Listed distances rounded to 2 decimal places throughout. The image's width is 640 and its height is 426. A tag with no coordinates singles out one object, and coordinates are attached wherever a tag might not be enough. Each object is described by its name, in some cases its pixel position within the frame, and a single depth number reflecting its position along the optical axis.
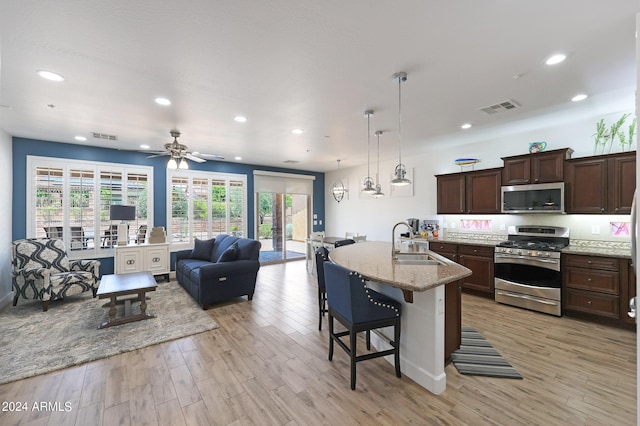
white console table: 5.21
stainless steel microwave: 3.88
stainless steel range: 3.67
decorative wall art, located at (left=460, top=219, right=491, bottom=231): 5.00
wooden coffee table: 3.35
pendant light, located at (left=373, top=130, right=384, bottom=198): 3.97
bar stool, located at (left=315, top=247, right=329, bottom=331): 3.27
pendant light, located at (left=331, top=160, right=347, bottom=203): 8.12
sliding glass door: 7.60
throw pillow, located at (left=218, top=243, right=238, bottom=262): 4.33
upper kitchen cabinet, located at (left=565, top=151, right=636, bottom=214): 3.38
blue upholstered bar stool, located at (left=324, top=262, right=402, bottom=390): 2.16
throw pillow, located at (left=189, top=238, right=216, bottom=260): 5.38
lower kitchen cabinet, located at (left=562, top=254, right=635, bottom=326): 3.23
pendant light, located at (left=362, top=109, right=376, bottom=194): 3.56
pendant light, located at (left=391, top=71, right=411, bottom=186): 2.58
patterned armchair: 3.94
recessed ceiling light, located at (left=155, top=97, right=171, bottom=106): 3.12
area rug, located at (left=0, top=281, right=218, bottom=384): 2.63
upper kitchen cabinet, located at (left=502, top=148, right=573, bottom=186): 3.89
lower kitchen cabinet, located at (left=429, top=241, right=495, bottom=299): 4.37
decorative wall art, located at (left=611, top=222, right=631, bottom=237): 3.62
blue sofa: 4.00
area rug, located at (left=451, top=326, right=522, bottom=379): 2.39
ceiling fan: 4.15
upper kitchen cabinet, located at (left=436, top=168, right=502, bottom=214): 4.61
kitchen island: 2.06
